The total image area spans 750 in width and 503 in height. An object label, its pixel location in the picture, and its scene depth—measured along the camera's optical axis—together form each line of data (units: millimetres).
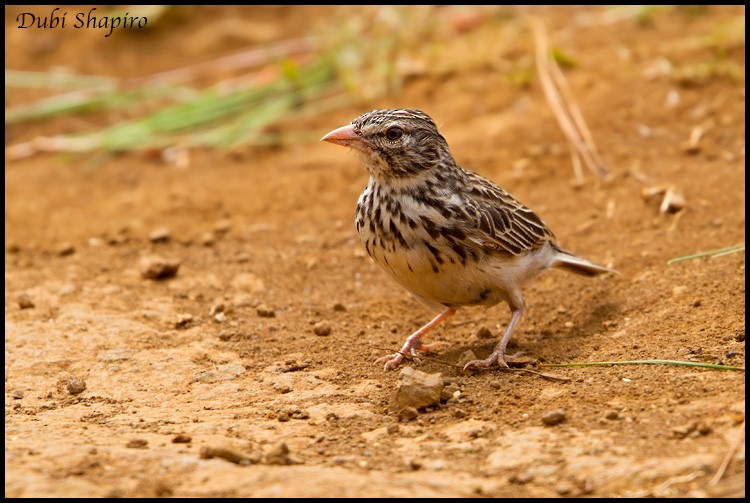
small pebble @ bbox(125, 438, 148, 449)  7492
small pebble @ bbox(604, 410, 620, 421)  7617
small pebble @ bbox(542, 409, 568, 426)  7699
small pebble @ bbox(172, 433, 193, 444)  7687
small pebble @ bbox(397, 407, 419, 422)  8312
